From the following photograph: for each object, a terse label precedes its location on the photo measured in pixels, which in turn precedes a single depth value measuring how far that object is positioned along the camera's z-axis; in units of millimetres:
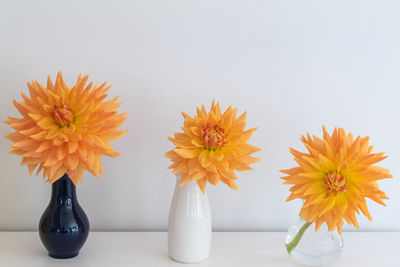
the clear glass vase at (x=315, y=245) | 822
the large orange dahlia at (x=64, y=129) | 738
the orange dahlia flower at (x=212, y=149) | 747
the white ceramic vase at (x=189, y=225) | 803
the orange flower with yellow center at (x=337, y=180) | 734
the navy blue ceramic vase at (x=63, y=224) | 793
